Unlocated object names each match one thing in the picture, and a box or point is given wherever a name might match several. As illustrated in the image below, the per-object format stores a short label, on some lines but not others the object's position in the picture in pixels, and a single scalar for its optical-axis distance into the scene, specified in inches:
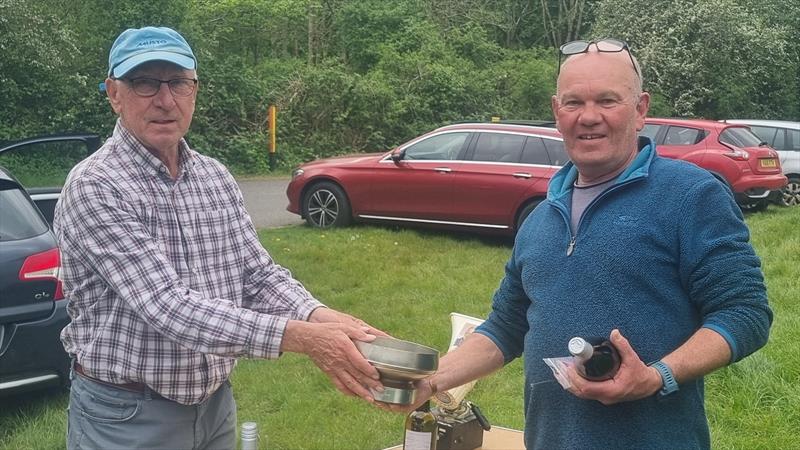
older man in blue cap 89.4
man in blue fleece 77.5
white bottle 104.1
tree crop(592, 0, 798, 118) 967.6
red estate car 407.8
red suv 498.9
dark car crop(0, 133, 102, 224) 573.6
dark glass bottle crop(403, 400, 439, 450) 105.0
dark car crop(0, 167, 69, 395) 183.0
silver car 590.9
